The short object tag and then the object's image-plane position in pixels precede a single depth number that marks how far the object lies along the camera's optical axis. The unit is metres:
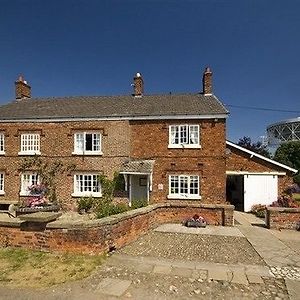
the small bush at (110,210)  12.81
